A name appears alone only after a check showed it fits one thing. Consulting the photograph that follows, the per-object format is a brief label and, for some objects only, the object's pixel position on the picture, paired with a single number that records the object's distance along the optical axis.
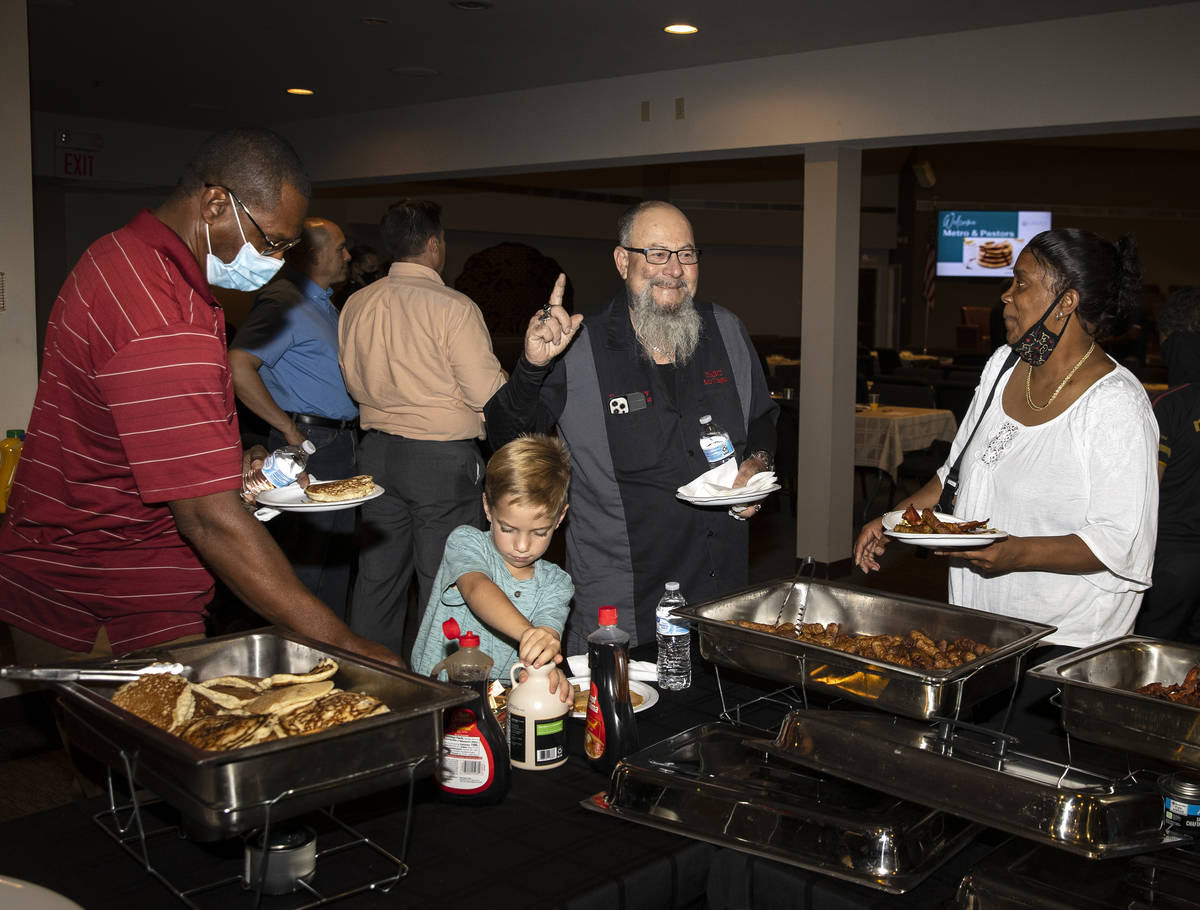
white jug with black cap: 1.50
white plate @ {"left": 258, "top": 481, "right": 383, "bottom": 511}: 2.02
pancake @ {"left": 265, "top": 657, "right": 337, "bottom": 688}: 1.29
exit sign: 7.50
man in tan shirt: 3.69
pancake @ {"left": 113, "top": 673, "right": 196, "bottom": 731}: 1.14
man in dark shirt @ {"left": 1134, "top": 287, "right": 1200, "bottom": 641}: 3.26
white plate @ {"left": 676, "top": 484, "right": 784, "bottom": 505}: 2.27
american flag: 14.91
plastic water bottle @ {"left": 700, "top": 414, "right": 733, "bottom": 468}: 2.40
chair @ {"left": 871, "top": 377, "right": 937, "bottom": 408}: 7.88
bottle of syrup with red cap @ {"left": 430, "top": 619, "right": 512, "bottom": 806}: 1.37
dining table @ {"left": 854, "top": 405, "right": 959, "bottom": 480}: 6.98
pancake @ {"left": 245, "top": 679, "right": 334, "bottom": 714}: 1.18
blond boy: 1.97
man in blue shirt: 3.79
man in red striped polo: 1.46
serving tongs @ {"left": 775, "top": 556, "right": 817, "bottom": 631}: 1.95
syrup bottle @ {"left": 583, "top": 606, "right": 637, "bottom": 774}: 1.49
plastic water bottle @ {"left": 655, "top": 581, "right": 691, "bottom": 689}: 1.88
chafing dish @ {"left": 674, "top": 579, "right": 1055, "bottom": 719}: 1.48
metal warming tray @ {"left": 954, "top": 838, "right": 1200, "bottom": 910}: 1.11
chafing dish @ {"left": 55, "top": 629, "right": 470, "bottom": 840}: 0.99
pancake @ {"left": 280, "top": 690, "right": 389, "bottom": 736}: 1.12
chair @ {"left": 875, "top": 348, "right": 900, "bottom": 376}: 11.42
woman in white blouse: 2.07
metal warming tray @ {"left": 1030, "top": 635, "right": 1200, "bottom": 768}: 1.34
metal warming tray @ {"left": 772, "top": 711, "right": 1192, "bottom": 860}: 1.10
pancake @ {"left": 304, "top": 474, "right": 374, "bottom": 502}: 2.14
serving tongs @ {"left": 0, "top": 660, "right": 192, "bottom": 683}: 1.10
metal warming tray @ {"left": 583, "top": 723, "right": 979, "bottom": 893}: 1.20
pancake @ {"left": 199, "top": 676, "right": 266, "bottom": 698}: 1.27
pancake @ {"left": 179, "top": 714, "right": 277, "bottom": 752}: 1.08
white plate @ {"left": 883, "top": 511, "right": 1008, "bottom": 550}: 1.98
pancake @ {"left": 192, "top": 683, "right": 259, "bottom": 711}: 1.22
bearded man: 2.49
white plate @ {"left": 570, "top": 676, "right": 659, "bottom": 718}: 1.73
